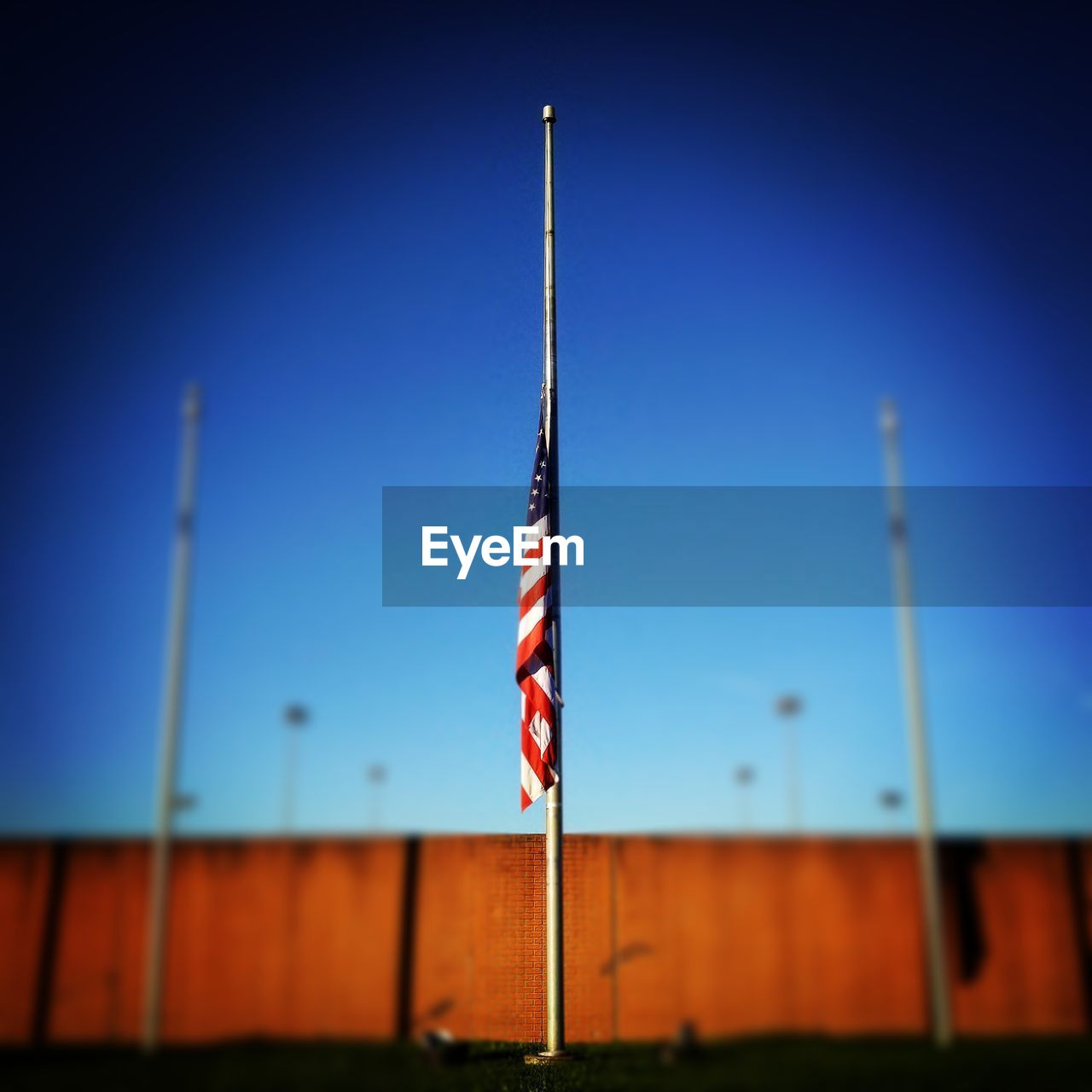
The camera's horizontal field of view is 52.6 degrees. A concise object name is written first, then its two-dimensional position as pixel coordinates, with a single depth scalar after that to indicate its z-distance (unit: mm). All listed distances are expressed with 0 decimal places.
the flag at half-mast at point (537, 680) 8320
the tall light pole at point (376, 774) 36531
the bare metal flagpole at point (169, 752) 11562
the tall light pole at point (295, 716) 28703
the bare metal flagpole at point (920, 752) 11820
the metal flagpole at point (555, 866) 8000
